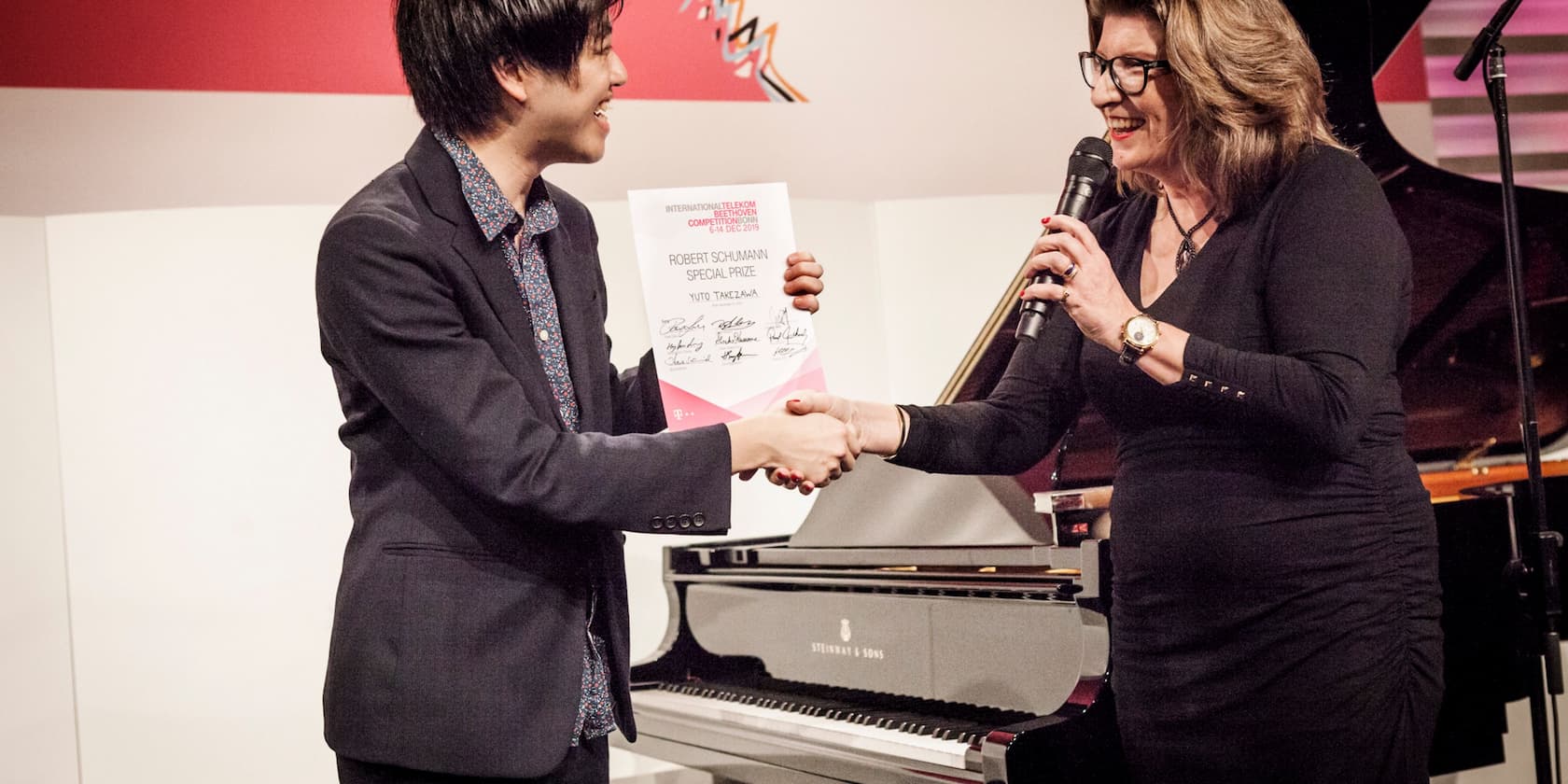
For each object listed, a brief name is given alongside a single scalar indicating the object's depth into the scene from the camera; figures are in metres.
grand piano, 2.22
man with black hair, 1.40
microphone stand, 2.46
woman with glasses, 1.56
